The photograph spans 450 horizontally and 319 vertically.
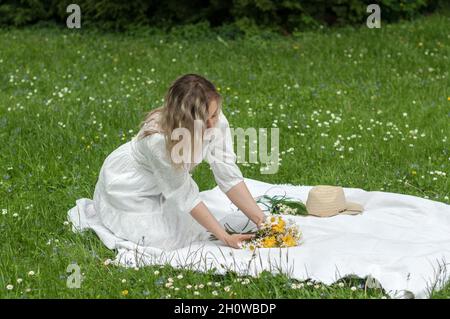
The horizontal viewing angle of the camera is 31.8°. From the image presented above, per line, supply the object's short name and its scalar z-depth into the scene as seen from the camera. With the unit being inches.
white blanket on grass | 157.5
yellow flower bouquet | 175.3
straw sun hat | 201.5
